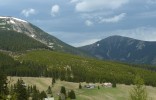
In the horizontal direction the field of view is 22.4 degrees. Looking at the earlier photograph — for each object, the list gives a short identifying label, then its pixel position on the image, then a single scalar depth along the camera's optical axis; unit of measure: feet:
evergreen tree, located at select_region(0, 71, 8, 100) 253.03
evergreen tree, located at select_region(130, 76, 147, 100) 256.11
